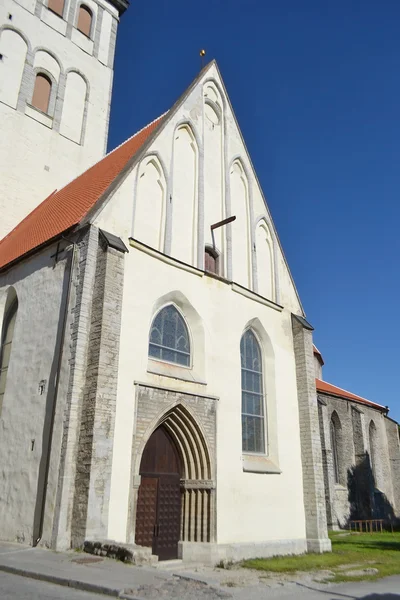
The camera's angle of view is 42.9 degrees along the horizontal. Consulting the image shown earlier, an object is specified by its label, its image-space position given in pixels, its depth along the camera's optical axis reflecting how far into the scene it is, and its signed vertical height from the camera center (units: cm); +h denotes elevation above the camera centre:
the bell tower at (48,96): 1950 +1618
